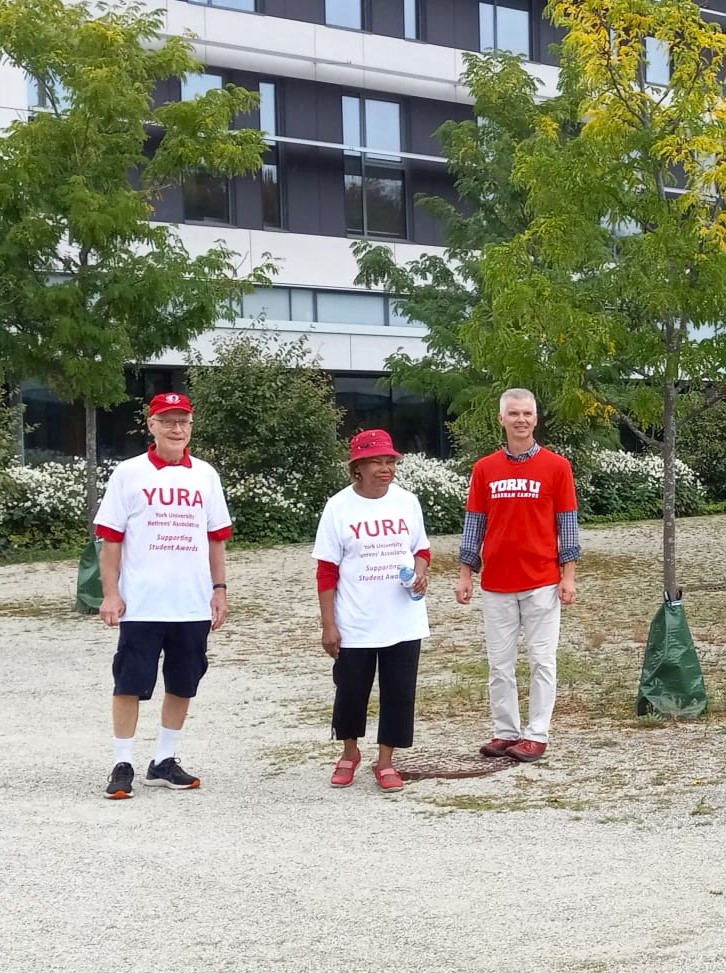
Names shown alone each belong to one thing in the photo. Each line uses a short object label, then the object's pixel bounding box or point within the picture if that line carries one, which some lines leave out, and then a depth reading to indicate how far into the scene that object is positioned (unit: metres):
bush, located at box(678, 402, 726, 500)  27.97
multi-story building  27.72
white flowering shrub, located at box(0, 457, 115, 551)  20.45
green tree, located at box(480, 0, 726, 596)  10.22
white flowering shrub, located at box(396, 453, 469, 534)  23.27
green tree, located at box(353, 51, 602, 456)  19.56
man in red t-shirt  7.28
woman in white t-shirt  6.85
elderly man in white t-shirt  6.80
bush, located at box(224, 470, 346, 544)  21.44
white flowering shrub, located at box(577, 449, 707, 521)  25.44
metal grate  7.09
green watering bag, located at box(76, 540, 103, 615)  13.88
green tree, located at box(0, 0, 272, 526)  13.96
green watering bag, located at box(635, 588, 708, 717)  8.10
